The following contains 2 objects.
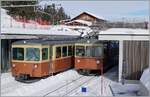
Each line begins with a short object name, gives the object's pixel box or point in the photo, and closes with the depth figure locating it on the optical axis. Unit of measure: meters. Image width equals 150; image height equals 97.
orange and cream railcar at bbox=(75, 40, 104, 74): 16.29
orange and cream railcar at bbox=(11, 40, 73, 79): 14.17
